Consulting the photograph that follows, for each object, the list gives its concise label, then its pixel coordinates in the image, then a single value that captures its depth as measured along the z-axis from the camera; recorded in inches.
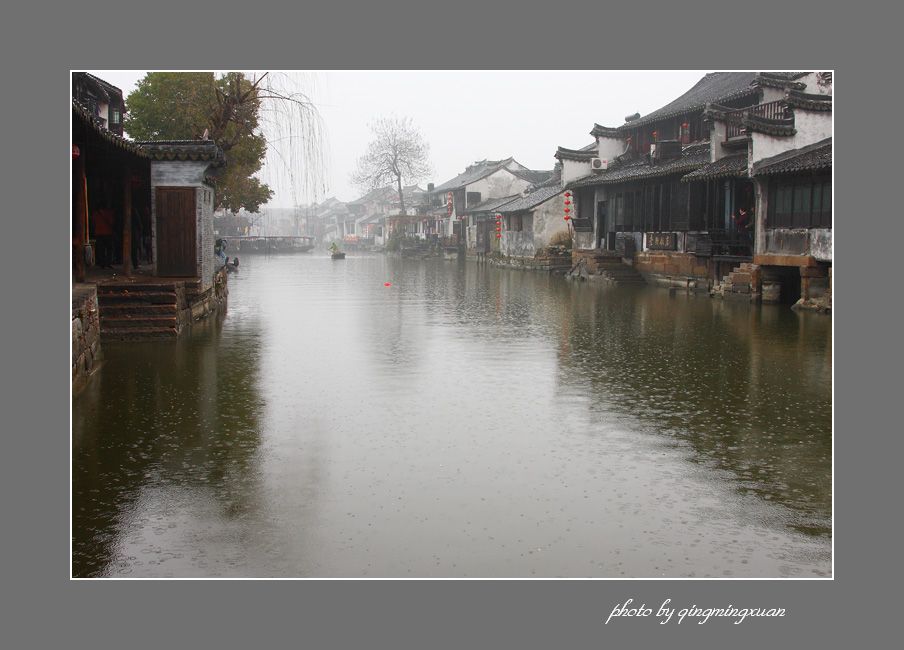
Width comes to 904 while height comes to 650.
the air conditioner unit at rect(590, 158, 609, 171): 1612.9
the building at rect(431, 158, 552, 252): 2593.5
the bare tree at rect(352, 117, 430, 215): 2945.4
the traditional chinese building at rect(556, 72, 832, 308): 917.8
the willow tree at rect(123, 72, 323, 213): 1161.4
